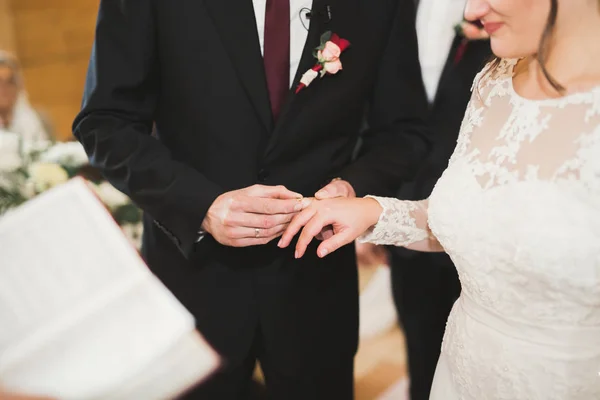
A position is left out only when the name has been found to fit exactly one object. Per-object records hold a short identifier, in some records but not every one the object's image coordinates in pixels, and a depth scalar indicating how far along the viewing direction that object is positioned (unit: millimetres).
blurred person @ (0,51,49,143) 2727
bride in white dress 879
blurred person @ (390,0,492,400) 1512
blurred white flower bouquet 2111
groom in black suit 1187
